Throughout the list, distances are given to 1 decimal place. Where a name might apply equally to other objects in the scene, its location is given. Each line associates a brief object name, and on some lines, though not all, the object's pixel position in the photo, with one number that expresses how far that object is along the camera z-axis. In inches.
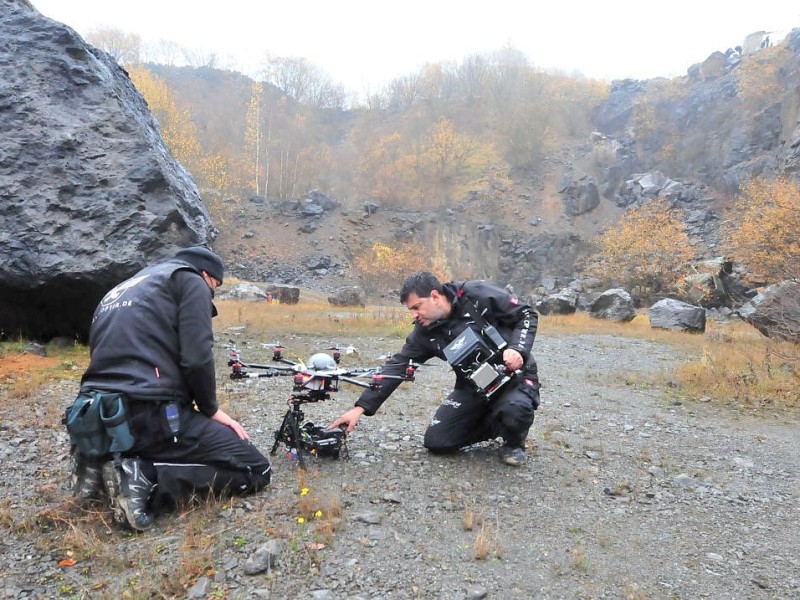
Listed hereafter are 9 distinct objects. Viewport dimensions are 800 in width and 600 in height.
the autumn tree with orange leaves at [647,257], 1144.2
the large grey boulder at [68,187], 279.6
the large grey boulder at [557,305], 912.3
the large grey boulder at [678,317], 682.8
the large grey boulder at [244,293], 965.2
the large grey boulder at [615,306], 818.5
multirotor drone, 145.1
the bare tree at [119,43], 2437.3
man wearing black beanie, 121.6
